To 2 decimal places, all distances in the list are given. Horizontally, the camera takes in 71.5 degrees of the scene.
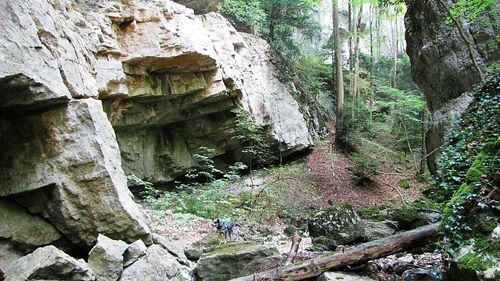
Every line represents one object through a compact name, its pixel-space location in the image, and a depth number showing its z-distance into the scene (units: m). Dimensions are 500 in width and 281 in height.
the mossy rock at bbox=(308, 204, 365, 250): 6.59
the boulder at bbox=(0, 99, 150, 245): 5.83
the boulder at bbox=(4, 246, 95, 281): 4.29
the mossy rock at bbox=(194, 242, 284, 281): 5.02
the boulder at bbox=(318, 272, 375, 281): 4.33
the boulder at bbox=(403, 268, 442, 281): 4.29
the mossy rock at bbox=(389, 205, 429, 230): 7.48
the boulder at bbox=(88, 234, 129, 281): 4.80
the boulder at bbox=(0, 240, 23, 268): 5.36
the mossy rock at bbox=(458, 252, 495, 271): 3.13
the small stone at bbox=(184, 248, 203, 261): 6.44
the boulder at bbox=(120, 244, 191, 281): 5.02
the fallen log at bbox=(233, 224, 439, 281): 4.48
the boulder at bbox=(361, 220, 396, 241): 6.88
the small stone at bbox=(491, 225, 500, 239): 3.32
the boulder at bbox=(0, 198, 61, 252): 5.62
